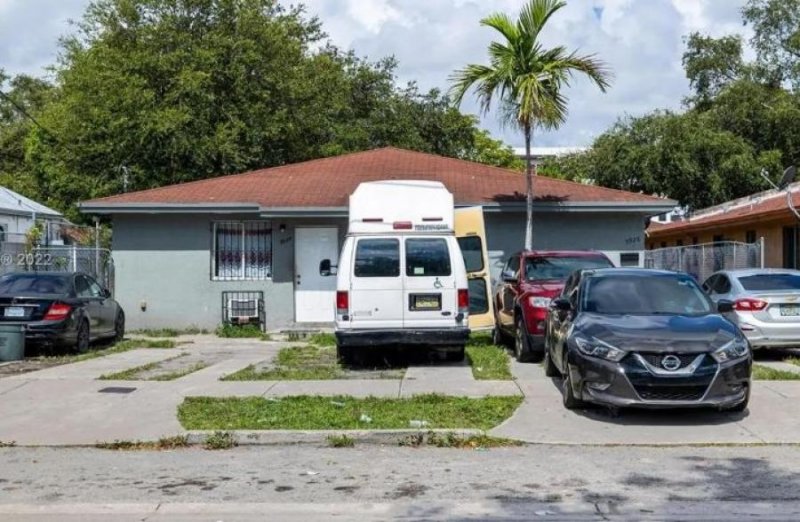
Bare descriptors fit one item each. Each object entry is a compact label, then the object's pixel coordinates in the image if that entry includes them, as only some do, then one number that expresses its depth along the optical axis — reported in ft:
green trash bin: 46.19
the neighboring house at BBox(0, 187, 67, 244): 102.63
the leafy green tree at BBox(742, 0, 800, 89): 118.42
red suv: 42.93
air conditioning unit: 62.80
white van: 41.11
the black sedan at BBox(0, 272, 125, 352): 48.42
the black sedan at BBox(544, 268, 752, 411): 27.96
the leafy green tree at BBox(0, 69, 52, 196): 150.46
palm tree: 54.54
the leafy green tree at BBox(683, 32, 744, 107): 125.49
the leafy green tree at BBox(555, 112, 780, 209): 105.91
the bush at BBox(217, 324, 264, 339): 60.85
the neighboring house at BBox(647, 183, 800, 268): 75.00
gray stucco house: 62.44
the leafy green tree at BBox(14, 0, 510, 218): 89.81
